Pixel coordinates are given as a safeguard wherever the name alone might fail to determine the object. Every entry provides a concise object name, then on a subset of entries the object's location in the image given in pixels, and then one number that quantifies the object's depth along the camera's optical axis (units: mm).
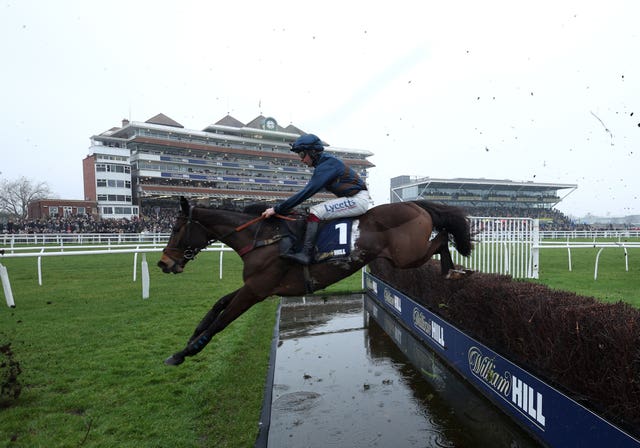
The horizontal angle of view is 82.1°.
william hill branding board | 2219
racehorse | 3400
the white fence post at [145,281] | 8688
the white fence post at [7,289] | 7604
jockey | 3359
